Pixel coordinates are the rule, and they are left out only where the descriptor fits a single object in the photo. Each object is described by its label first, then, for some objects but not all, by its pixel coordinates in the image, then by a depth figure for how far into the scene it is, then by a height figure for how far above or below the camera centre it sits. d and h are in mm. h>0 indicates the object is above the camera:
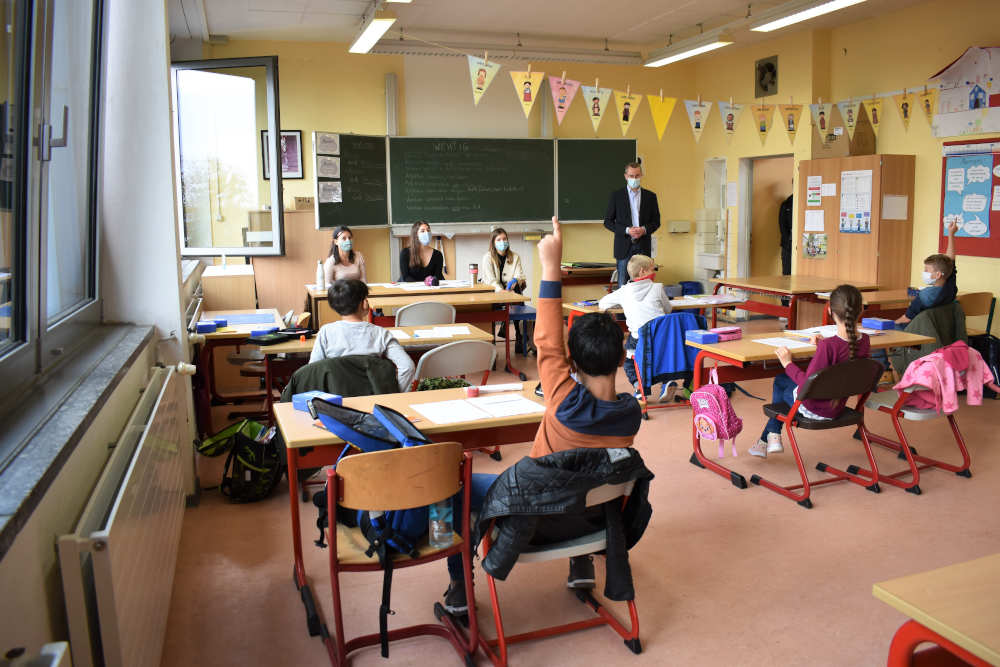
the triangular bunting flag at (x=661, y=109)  7145 +1182
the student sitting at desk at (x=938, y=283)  5359 -286
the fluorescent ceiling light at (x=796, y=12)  6547 +1935
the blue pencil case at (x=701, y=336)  4508 -532
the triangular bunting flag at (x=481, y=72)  6883 +1469
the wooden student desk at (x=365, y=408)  2668 -646
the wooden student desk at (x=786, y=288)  6789 -402
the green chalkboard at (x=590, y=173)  9648 +835
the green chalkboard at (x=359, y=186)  8422 +607
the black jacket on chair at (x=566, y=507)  2234 -749
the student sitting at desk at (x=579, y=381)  2328 -407
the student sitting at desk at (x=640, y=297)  5395 -374
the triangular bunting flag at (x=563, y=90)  7066 +1339
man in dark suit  7559 +244
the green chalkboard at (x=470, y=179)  8961 +724
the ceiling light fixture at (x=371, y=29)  6848 +1892
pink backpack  4082 -882
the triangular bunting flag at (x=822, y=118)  8219 +1259
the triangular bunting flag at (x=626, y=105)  7222 +1235
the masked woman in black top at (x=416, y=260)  7442 -158
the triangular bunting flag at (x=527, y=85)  7195 +1430
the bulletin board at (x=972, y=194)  6758 +396
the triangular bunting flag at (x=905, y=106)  7480 +1250
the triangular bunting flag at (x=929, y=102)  7254 +1251
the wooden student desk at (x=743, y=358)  4156 -618
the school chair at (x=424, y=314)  5855 -517
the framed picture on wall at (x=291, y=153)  8602 +967
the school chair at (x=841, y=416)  3719 -849
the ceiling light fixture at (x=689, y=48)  7824 +1978
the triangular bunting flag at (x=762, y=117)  8305 +1279
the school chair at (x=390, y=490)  2242 -699
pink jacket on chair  4035 -690
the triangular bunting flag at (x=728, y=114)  7706 +1241
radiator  1598 -714
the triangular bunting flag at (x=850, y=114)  8078 +1281
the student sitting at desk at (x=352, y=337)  3691 -431
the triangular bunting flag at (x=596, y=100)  7250 +1317
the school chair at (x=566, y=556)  2355 -1036
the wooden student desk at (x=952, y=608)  1294 -623
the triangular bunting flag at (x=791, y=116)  8195 +1271
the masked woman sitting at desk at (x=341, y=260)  6633 -136
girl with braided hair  3807 -508
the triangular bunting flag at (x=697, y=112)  7559 +1220
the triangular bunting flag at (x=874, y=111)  7891 +1277
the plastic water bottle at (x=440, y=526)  2430 -851
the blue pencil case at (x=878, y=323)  4789 -494
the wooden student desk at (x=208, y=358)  4672 -669
